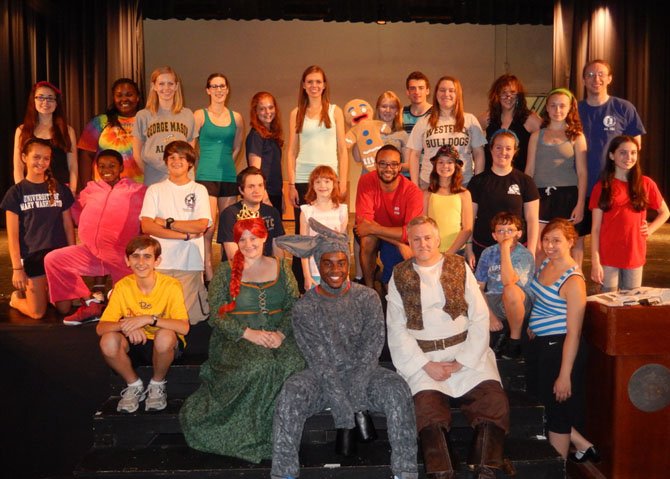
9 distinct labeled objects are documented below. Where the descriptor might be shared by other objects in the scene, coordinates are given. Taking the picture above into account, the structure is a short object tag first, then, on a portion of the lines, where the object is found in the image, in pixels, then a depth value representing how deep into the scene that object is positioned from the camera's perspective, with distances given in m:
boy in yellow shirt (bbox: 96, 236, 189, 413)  3.67
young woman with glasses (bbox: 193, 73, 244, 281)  4.86
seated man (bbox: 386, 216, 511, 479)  3.54
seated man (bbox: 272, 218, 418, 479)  3.34
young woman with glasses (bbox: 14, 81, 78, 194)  4.88
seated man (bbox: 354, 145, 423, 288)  4.48
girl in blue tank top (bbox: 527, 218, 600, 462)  3.78
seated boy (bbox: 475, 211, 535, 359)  3.91
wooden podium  3.68
